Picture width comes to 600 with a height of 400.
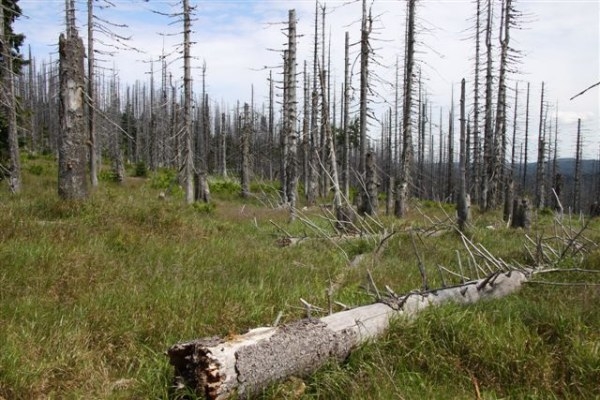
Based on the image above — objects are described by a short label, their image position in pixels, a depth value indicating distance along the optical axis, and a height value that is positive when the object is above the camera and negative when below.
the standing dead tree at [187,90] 20.77 +2.89
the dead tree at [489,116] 27.48 +2.71
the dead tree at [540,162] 36.38 -0.03
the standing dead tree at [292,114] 17.70 +1.65
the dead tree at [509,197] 19.75 -1.42
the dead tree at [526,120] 42.77 +3.71
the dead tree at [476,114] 28.72 +3.11
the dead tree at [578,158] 41.59 +0.41
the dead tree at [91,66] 21.59 +4.16
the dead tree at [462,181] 14.47 -0.68
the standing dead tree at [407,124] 20.50 +1.61
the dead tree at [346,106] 28.90 +3.16
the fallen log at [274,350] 3.23 -1.43
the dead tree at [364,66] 20.61 +3.98
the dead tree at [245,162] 28.06 -0.21
